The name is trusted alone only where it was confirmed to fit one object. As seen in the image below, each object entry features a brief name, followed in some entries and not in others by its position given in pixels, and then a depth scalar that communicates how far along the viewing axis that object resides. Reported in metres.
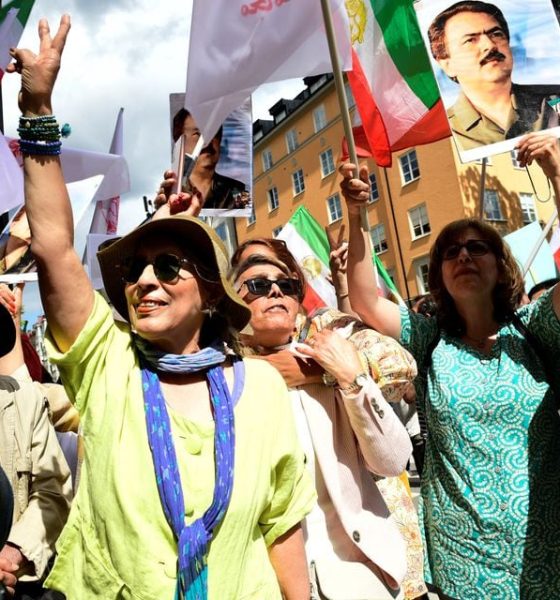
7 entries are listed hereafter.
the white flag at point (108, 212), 6.72
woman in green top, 1.54
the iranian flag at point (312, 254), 7.72
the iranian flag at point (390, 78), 4.32
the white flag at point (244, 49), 3.50
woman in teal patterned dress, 2.07
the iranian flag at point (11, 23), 4.88
